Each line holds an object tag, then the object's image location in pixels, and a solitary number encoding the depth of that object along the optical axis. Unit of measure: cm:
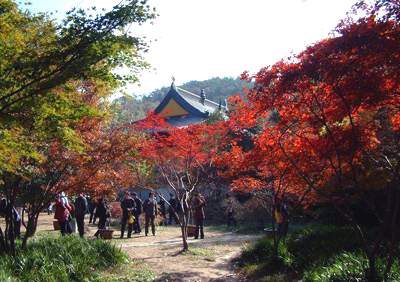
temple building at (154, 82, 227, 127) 2612
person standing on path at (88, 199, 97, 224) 1853
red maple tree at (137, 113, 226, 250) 973
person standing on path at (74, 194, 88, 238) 1105
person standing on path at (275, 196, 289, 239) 1054
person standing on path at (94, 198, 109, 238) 1227
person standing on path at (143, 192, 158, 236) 1305
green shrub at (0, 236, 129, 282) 572
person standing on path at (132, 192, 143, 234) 1357
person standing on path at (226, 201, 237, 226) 1676
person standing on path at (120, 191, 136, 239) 1228
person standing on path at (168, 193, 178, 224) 1824
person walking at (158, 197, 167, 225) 1840
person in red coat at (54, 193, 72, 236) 1029
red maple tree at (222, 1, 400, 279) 459
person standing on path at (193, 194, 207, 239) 1168
